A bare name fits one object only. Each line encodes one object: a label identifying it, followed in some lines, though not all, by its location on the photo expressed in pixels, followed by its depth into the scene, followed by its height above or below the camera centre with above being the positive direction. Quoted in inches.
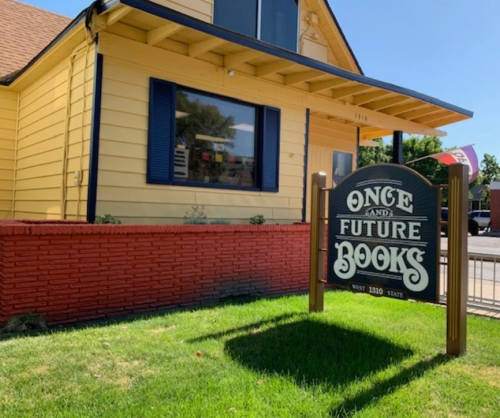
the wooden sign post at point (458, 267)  175.5 -15.6
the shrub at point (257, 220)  298.7 +1.5
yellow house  239.9 +74.8
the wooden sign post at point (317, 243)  233.1 -10.3
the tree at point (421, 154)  1707.7 +308.1
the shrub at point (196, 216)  269.1 +2.6
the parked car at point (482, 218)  1473.9 +39.2
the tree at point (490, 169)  2847.0 +401.0
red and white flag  425.4 +72.1
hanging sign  188.2 -3.5
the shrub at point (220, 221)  280.4 -0.3
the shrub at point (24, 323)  190.7 -48.7
